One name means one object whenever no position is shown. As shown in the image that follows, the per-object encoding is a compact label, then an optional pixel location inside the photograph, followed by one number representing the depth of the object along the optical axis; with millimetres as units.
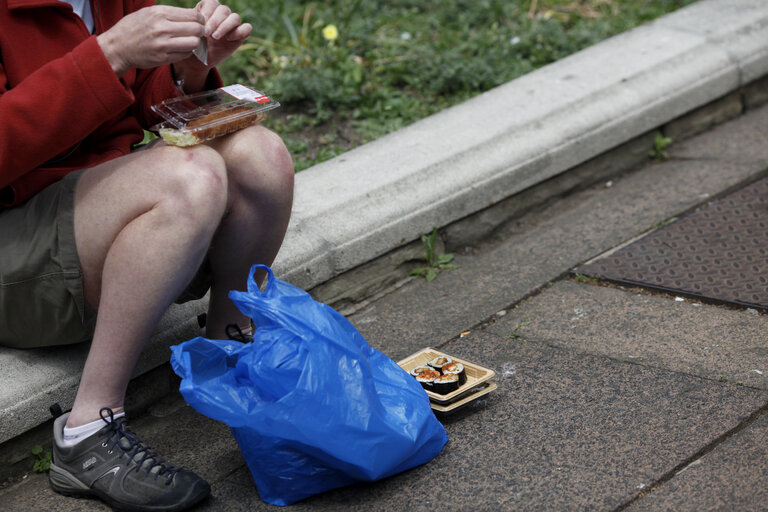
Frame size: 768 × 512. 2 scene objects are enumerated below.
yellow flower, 3832
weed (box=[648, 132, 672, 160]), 3361
